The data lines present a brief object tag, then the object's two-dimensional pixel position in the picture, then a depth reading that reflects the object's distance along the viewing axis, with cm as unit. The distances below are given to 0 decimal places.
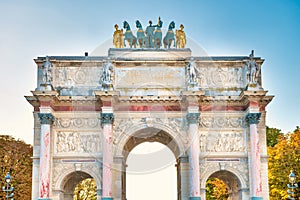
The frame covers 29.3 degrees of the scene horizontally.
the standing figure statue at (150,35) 3050
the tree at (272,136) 4569
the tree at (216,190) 4502
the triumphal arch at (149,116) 2784
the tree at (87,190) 4677
